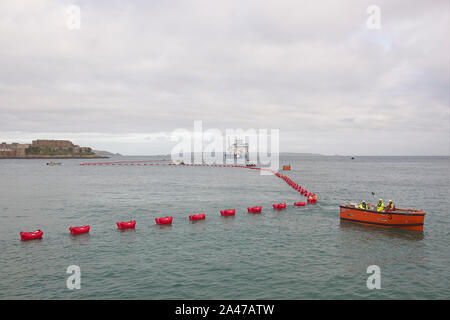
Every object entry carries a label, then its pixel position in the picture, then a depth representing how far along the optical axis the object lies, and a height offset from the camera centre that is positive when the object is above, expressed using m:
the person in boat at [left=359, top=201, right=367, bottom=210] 35.98 -5.46
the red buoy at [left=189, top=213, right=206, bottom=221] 37.94 -7.24
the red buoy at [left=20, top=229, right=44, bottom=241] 29.39 -7.48
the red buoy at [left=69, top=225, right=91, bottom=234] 31.31 -7.34
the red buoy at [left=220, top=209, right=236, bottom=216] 41.03 -7.23
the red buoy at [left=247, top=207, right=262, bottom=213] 43.06 -7.15
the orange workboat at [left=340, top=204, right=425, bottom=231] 32.41 -6.39
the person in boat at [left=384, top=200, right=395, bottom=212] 34.02 -5.35
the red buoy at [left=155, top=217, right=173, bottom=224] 35.73 -7.20
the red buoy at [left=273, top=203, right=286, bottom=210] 45.67 -7.00
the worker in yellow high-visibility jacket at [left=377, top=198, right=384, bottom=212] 34.38 -5.33
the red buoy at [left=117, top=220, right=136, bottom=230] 33.31 -7.26
